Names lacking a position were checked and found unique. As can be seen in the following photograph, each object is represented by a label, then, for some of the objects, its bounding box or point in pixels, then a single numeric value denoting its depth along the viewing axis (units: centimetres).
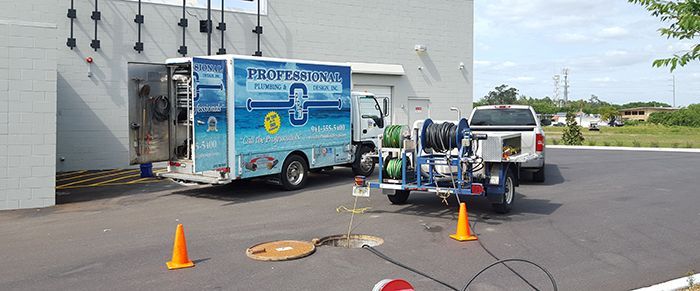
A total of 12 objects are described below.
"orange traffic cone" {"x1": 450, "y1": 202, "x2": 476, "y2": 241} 843
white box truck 1206
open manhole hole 828
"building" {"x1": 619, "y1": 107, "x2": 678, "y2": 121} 13188
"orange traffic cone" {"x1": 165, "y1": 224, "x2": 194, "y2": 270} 700
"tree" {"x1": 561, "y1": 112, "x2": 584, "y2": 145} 3232
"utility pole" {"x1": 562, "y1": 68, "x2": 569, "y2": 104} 13899
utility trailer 971
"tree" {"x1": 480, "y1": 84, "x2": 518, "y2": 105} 9688
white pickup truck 1441
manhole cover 736
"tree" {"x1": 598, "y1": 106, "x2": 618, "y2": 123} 11276
